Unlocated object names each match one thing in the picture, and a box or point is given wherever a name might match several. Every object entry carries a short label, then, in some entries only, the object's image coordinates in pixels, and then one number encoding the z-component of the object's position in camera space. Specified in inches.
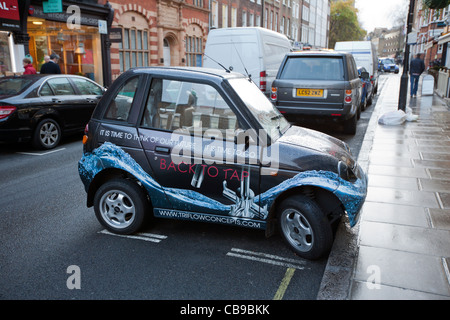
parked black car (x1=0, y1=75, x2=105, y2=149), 324.8
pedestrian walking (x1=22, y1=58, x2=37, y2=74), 485.7
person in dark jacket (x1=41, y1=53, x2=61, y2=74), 487.8
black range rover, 364.2
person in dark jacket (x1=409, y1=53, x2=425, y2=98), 701.9
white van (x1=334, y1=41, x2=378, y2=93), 708.0
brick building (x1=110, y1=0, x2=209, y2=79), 804.6
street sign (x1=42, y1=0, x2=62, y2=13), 597.9
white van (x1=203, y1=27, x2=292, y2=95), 505.4
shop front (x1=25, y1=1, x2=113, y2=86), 637.9
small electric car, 147.3
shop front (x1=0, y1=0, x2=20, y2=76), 537.6
